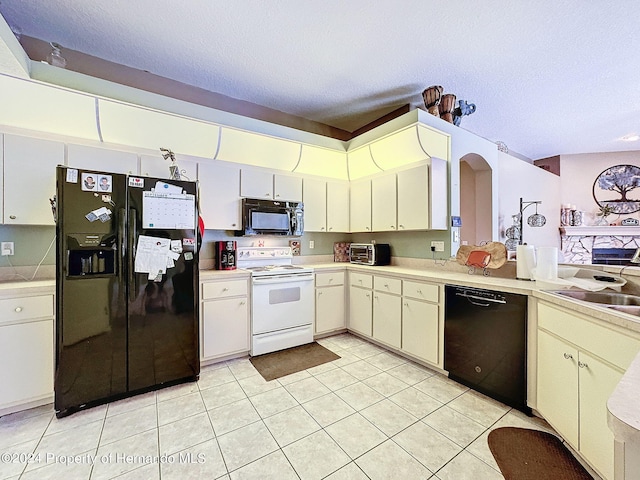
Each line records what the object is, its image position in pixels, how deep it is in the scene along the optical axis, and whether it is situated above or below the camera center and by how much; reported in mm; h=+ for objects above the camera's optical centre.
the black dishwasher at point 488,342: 2049 -807
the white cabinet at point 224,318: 2744 -785
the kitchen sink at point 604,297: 1788 -377
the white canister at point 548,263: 2172 -182
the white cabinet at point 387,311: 2973 -773
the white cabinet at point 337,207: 3971 +473
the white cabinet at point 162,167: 2734 +731
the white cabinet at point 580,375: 1362 -765
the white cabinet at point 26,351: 1968 -797
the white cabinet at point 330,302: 3483 -786
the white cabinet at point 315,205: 3777 +477
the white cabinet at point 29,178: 2219 +501
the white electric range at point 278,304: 3016 -715
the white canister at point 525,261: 2379 -179
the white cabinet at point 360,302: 3357 -769
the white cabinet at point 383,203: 3459 +464
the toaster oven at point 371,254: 3627 -183
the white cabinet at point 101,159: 2439 +724
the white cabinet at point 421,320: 2625 -777
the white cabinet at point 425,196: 3062 +483
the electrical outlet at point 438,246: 3262 -72
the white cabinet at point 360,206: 3807 +469
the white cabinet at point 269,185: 3312 +672
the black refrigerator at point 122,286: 2021 -357
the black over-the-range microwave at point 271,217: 3268 +272
